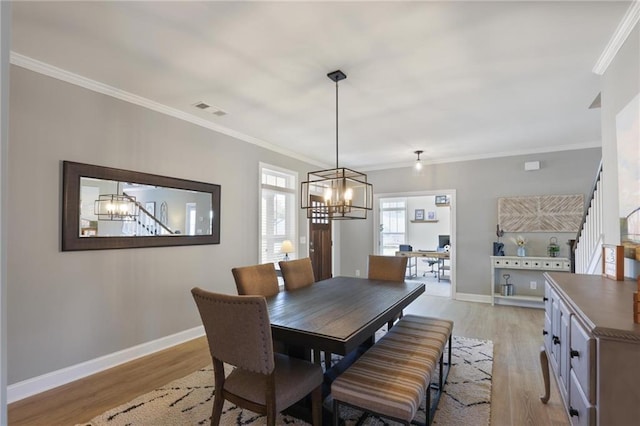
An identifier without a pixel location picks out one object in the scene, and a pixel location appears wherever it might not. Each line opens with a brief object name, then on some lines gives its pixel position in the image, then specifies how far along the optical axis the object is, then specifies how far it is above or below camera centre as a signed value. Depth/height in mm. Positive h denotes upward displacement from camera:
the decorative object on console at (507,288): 5227 -1206
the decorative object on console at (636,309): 1084 -327
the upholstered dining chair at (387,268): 3568 -608
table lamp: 4830 -481
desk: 7518 -947
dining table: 1746 -678
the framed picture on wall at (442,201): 8898 +448
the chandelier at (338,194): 2638 +196
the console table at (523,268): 4852 -857
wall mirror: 2684 +63
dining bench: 1606 -928
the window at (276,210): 4883 +98
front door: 5996 -585
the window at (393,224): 9586 -243
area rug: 2094 -1385
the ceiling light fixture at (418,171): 5973 +901
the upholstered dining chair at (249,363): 1582 -788
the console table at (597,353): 1032 -509
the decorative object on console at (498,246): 5293 -501
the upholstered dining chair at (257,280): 2604 -564
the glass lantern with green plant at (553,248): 4965 -499
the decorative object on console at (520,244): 5152 -464
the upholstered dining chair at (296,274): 3070 -590
